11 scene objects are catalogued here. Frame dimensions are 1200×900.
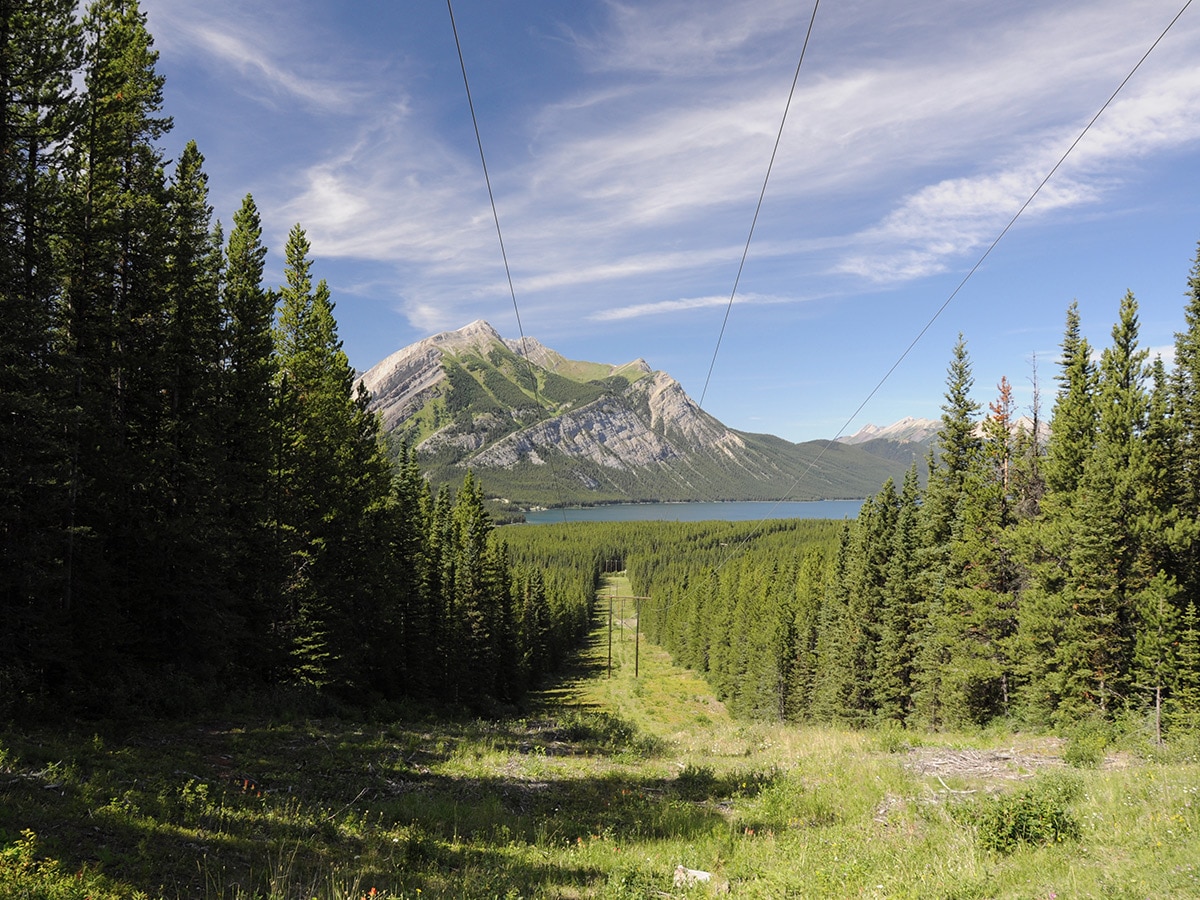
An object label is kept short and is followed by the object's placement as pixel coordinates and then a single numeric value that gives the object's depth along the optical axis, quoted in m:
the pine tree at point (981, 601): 28.44
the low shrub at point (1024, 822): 7.79
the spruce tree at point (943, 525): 32.03
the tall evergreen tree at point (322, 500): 23.64
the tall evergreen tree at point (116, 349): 14.37
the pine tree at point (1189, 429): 22.19
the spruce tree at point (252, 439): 20.89
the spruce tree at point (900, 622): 36.12
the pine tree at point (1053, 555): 23.80
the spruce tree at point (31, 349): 12.23
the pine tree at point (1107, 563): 22.09
